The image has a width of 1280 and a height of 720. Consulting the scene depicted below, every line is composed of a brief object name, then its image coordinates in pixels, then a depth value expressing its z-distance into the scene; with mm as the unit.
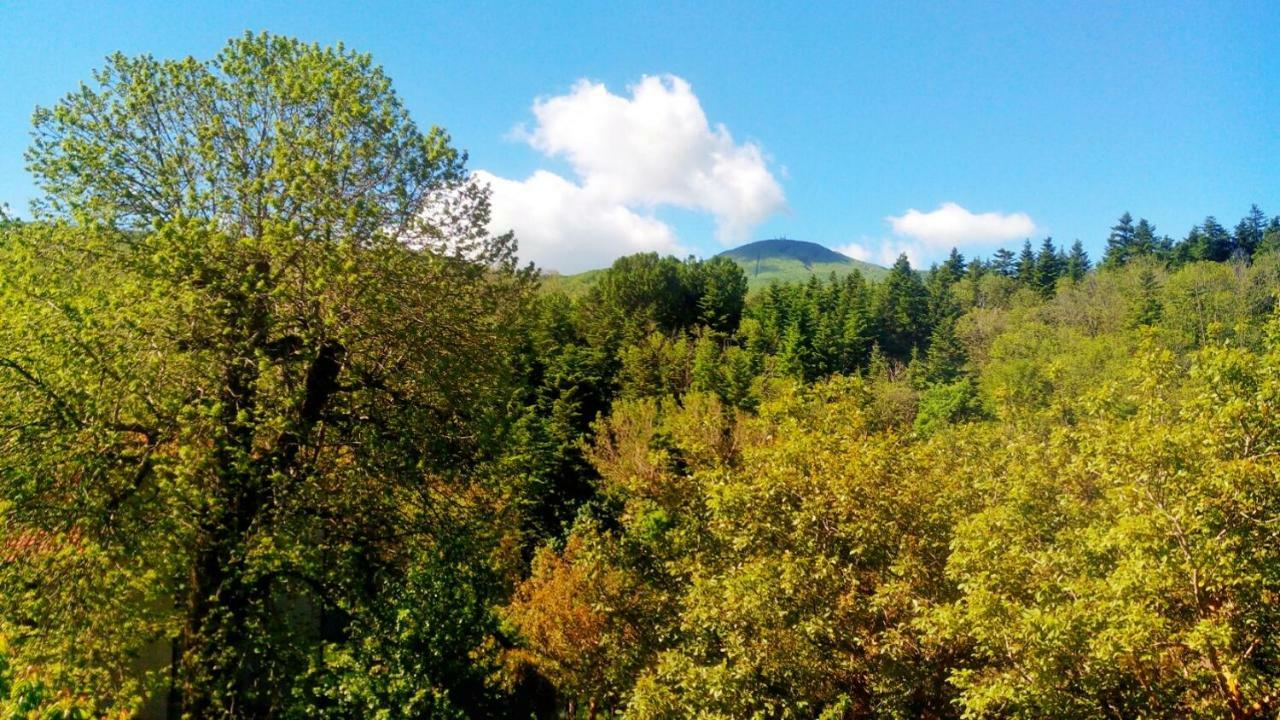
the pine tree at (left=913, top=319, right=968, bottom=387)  69500
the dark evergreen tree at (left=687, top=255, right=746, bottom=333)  70625
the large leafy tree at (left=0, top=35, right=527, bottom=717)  8438
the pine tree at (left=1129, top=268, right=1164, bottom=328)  62319
